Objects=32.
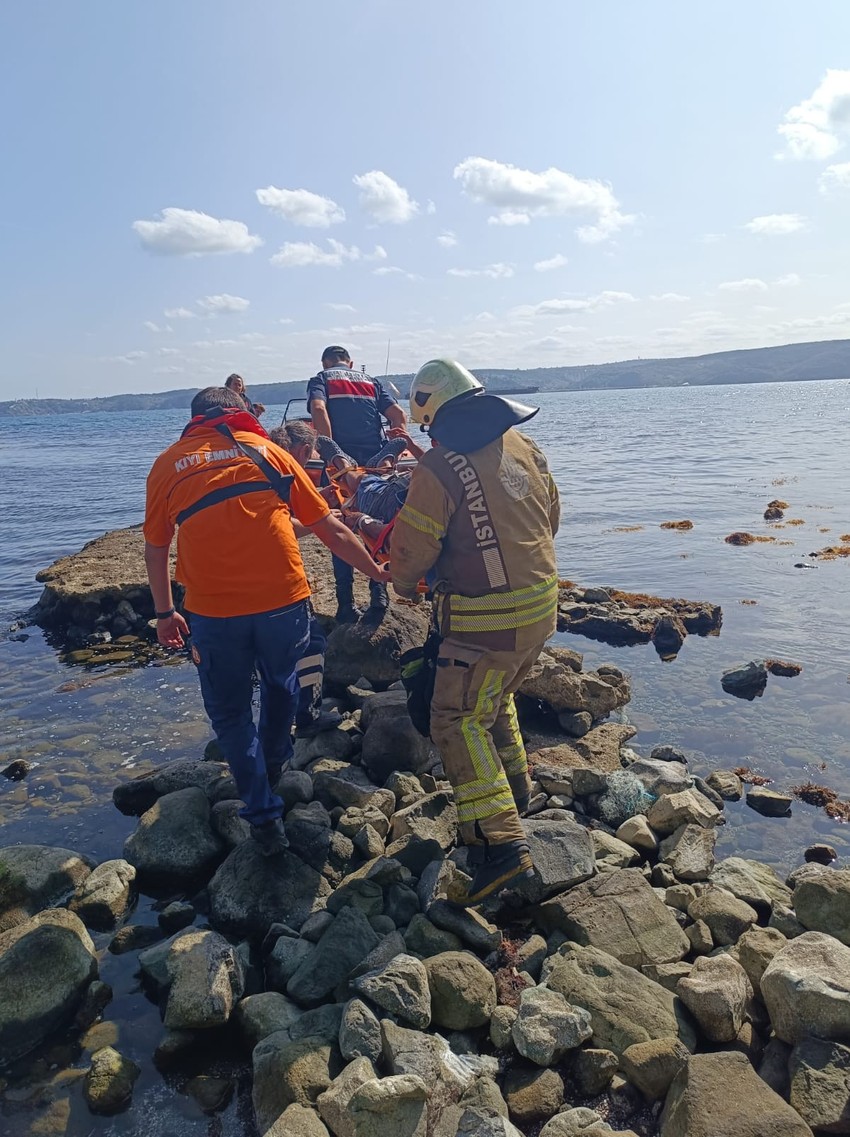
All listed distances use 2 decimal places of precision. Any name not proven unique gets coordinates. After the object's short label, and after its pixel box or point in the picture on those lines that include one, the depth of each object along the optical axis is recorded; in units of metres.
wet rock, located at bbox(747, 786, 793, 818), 5.68
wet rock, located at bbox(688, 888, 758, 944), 4.01
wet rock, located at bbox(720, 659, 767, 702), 7.82
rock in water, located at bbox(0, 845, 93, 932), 4.60
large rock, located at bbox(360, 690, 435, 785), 6.00
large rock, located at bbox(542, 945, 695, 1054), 3.26
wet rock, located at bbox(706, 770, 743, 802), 5.91
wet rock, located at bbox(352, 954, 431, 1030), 3.39
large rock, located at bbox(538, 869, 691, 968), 3.87
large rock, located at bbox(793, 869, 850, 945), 3.86
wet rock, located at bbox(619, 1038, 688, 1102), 3.02
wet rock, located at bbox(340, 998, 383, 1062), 3.23
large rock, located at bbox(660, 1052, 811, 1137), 2.62
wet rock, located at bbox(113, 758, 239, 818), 5.89
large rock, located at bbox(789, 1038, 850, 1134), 2.75
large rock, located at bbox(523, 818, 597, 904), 4.21
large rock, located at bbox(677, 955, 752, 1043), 3.24
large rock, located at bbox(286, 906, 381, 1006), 3.76
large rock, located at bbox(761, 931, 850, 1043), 3.05
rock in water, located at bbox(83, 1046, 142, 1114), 3.35
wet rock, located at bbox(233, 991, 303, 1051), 3.59
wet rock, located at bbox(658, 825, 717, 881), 4.62
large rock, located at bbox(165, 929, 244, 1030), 3.66
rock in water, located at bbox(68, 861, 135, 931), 4.62
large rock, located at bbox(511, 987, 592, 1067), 3.17
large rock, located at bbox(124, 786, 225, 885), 5.00
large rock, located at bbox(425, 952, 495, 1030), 3.45
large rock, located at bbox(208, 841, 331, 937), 4.44
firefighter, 4.17
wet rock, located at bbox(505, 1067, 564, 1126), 3.00
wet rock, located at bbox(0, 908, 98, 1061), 3.69
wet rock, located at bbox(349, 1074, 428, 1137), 2.79
